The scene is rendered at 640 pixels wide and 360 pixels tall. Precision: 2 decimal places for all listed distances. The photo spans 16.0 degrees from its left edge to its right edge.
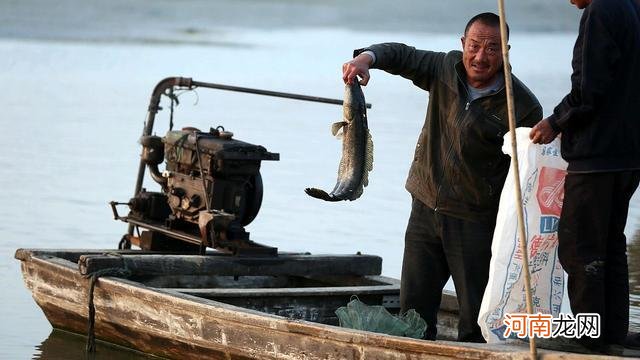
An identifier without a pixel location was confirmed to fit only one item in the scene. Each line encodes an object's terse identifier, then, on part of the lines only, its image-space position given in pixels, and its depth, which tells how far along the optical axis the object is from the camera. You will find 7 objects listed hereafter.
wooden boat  10.10
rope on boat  12.20
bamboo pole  8.92
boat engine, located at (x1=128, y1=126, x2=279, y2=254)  13.20
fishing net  10.47
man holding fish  10.08
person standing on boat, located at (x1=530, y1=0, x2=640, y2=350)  9.20
